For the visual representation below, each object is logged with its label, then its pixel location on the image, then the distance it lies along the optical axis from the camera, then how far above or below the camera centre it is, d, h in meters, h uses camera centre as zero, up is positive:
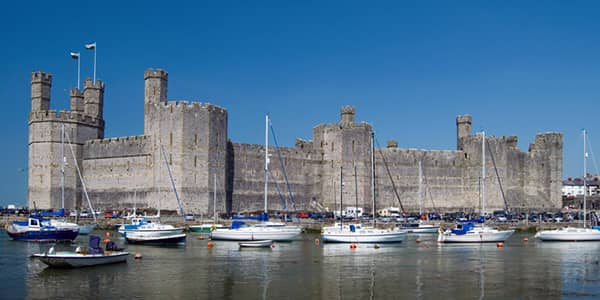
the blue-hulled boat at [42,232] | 37.69 -1.56
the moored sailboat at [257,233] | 39.50 -1.67
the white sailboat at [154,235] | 37.12 -1.69
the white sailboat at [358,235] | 38.91 -1.74
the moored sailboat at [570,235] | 44.34 -1.97
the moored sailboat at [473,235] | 41.16 -1.87
